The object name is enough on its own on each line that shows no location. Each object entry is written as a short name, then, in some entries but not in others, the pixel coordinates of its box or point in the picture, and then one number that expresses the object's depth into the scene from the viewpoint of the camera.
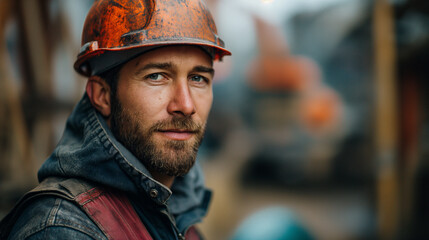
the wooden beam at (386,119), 5.39
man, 1.44
